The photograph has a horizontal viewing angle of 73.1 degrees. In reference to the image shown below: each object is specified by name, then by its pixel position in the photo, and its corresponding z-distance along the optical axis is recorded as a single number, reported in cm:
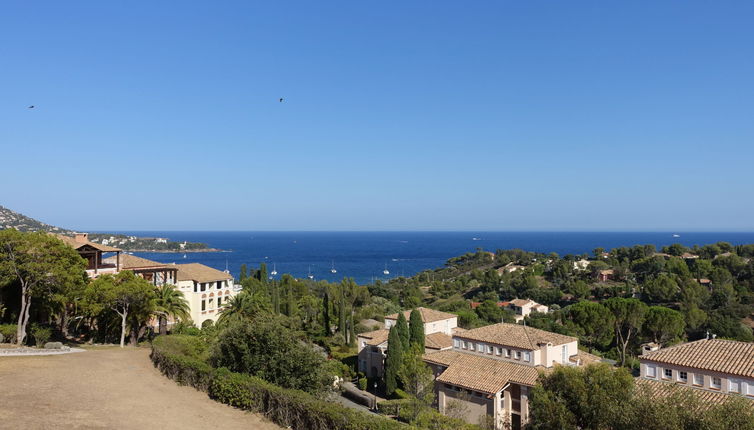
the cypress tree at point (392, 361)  3888
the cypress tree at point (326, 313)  5828
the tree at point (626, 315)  5375
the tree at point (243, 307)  4154
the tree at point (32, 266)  2877
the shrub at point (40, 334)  3050
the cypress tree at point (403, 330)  4088
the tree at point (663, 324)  5247
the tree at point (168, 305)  3806
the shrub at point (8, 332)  2990
